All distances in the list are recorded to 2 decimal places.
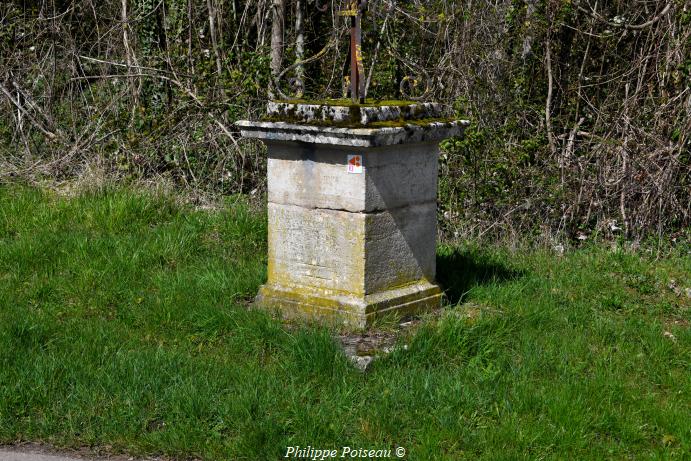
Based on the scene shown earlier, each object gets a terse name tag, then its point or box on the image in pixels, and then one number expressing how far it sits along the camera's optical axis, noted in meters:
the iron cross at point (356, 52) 6.32
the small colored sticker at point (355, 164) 6.01
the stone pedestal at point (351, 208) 6.06
